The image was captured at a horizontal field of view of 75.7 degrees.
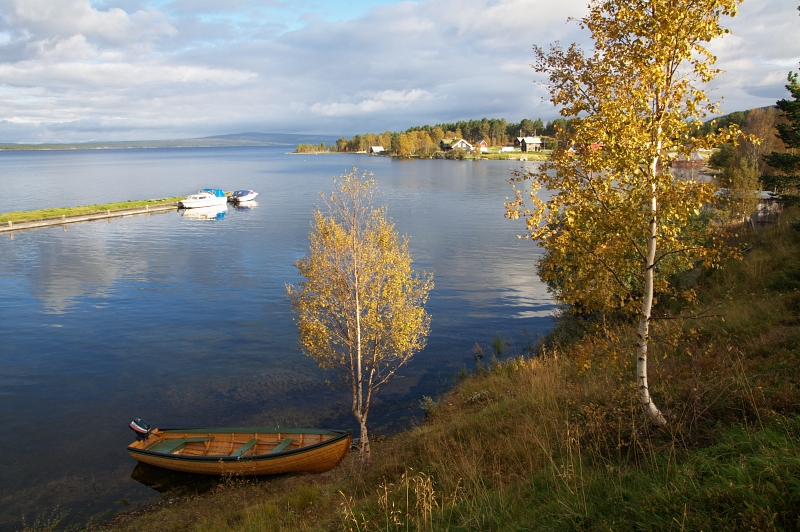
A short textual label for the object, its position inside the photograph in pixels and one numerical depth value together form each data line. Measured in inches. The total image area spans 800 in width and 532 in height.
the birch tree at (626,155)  273.1
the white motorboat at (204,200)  2923.2
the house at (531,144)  7420.8
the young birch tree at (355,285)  587.5
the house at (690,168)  1904.5
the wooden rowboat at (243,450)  586.9
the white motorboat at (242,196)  3179.1
